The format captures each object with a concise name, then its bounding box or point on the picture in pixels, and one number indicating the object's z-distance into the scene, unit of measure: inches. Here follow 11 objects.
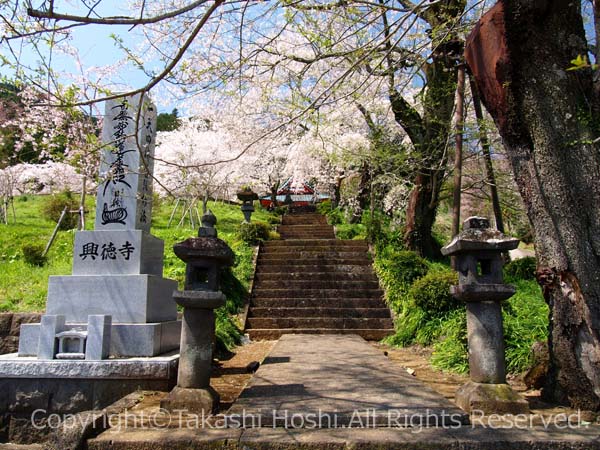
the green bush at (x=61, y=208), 606.9
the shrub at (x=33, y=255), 418.6
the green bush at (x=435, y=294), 298.7
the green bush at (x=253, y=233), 509.4
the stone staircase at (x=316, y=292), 357.1
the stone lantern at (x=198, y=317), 131.9
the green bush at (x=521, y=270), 382.6
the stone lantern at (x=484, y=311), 129.1
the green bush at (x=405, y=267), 375.9
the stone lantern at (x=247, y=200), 639.8
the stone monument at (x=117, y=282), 173.9
